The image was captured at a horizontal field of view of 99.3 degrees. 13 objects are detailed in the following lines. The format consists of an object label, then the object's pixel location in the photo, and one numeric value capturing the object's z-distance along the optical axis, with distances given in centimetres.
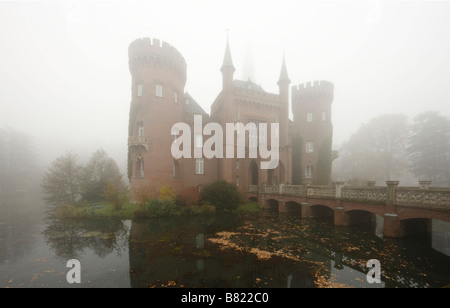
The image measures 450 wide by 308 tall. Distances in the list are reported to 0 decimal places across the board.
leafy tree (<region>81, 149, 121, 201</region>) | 2838
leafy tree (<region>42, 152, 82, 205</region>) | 2336
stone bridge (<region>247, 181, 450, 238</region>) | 976
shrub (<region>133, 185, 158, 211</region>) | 1901
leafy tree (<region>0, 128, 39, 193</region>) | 4723
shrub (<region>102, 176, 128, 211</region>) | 1920
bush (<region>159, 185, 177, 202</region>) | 1983
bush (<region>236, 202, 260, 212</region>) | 2209
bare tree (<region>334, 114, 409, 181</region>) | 3694
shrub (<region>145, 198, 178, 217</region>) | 1848
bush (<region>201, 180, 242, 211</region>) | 2173
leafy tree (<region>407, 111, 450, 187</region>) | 3156
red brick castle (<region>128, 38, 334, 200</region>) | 2230
